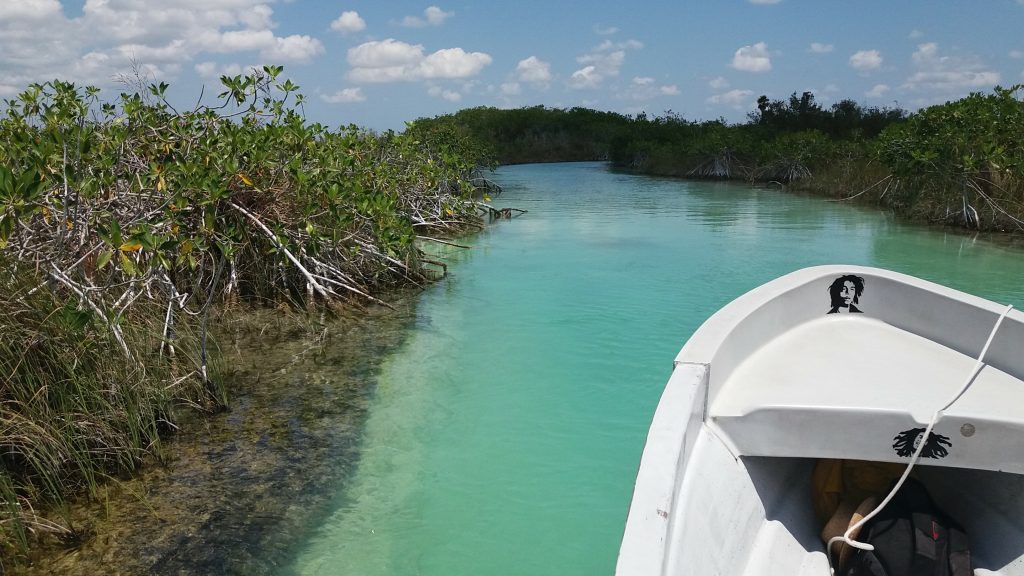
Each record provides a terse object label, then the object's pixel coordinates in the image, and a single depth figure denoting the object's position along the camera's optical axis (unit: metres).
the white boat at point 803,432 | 2.10
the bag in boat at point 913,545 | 2.43
